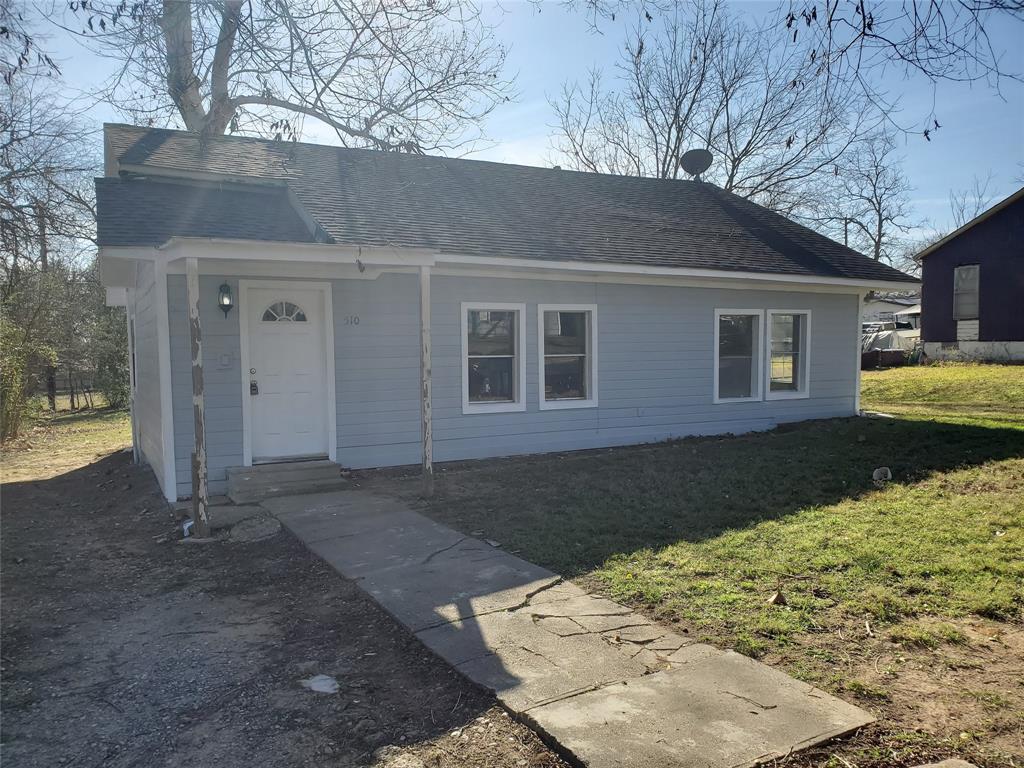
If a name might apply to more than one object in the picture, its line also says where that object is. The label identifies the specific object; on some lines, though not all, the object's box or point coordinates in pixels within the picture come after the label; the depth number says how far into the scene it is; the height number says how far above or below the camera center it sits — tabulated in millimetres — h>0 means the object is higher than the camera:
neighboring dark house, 22250 +1733
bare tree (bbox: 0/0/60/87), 4285 +1876
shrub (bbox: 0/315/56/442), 13711 -531
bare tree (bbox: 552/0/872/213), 23469 +7183
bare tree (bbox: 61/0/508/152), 4723 +2082
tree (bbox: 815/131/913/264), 37719 +6456
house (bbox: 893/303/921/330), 37972 +1544
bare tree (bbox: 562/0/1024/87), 3457 +1608
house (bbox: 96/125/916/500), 7879 +499
